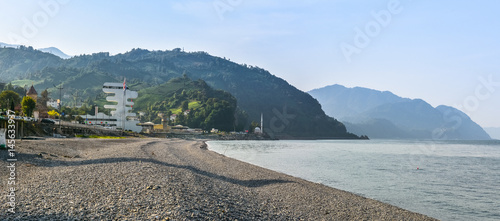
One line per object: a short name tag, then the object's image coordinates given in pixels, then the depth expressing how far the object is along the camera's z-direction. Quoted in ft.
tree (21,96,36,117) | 226.38
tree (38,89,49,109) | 447.67
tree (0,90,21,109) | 292.61
